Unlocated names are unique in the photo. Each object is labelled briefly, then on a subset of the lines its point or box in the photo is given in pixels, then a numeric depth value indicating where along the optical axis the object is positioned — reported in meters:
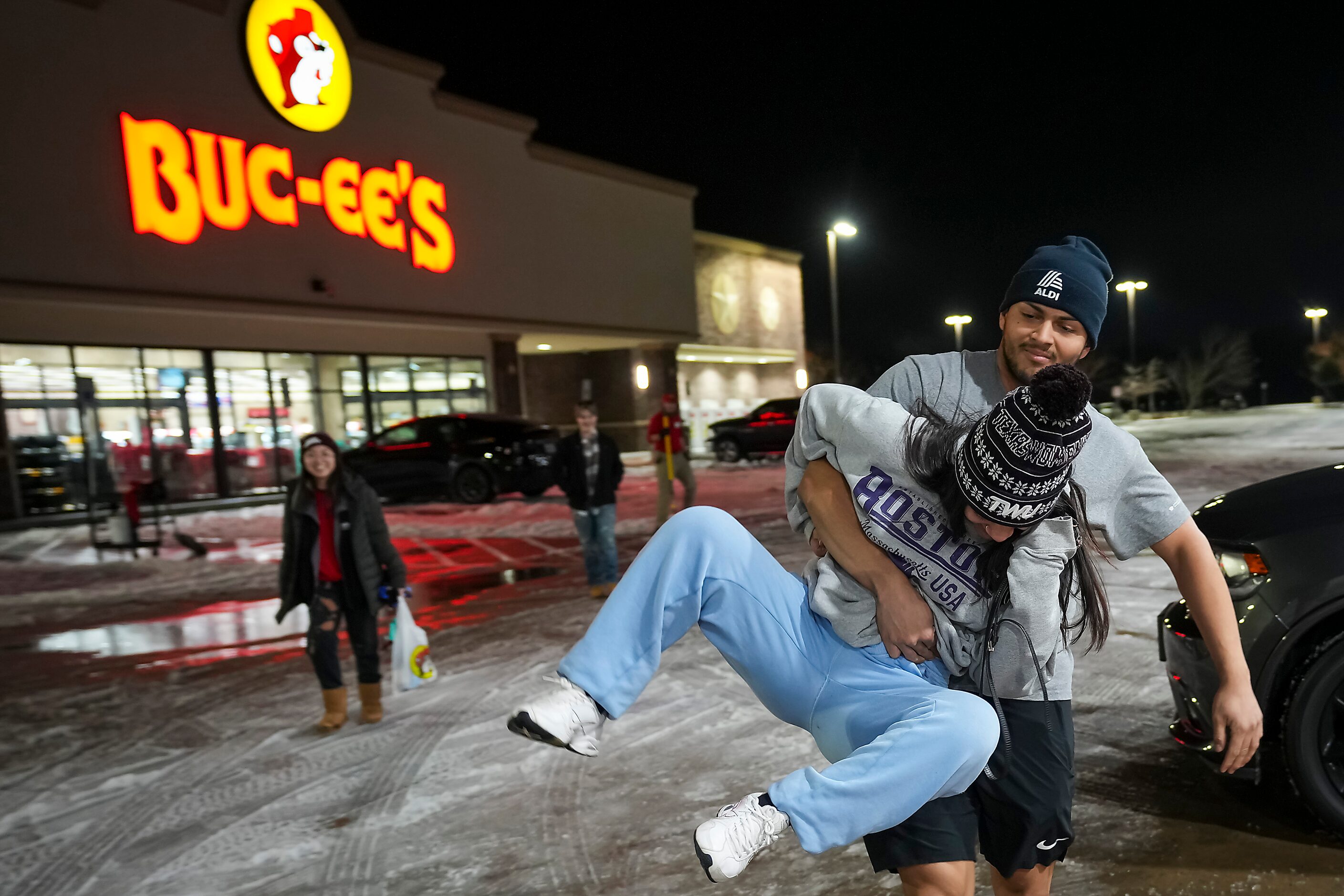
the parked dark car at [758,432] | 22.33
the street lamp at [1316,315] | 58.12
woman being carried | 1.65
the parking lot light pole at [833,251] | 23.28
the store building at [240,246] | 14.69
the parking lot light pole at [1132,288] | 40.41
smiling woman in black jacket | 5.03
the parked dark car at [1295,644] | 2.98
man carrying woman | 1.84
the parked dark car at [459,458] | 15.58
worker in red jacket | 11.78
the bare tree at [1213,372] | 59.12
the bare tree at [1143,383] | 51.22
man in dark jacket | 7.82
